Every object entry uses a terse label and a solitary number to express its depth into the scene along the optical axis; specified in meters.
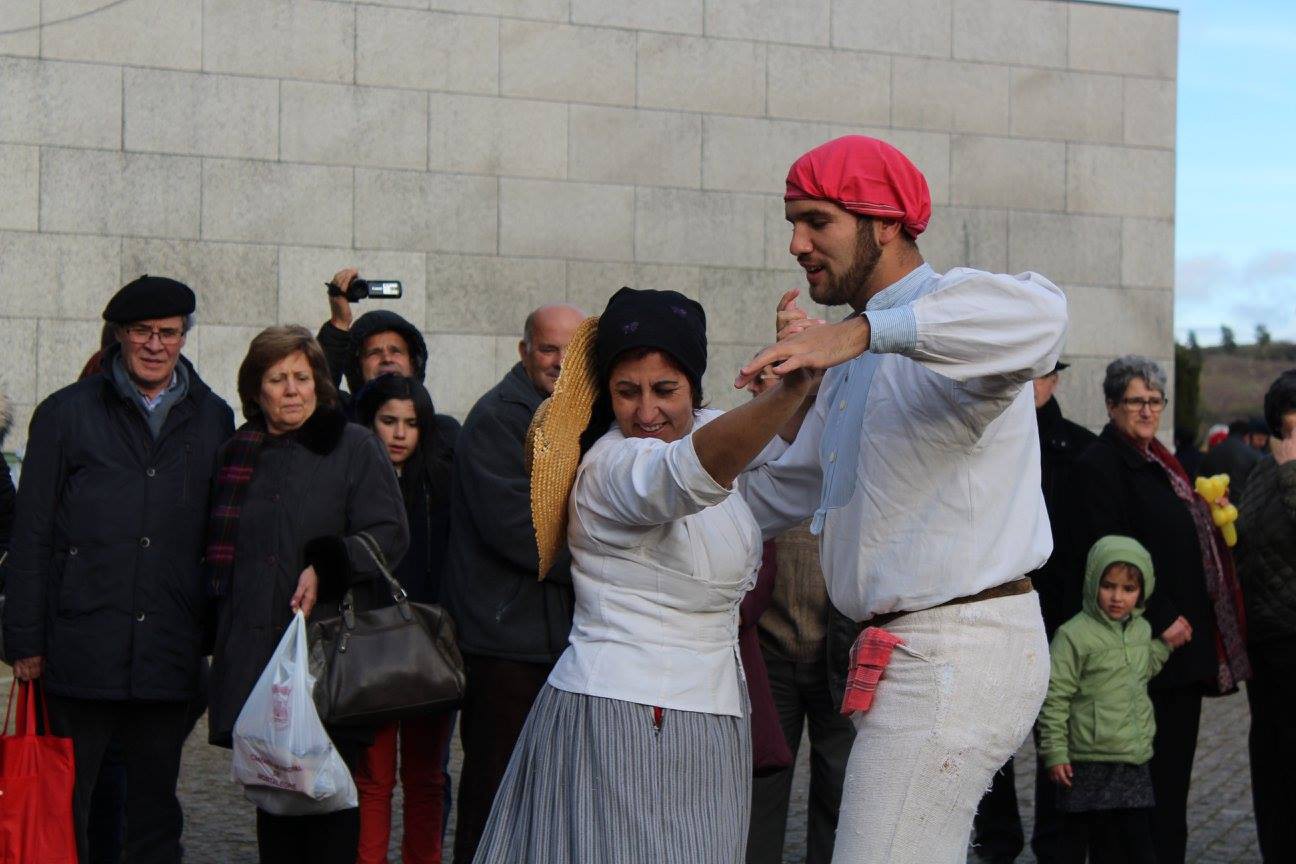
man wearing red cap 3.23
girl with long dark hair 5.96
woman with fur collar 5.20
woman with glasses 6.25
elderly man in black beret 5.21
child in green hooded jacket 5.98
